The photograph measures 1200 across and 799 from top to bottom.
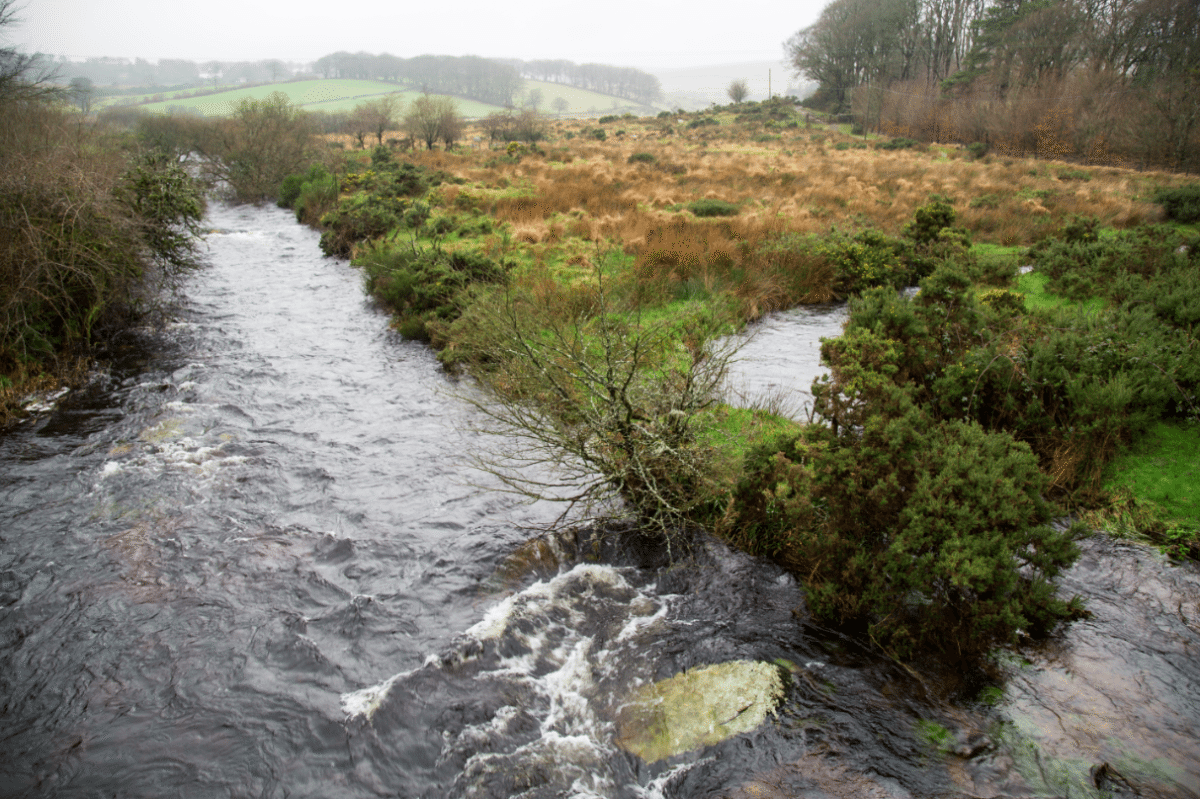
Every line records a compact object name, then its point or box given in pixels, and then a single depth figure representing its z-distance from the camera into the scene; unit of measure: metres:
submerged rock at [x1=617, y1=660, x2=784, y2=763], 4.43
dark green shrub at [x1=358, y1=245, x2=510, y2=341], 12.70
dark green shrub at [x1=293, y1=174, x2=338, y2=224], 23.70
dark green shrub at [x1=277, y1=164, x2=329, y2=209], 27.78
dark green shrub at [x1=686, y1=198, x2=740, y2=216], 19.61
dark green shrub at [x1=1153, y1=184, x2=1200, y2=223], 15.39
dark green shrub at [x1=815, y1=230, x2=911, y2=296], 14.29
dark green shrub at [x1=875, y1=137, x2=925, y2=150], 39.12
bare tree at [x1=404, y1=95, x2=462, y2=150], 40.56
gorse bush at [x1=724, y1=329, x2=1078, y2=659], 4.45
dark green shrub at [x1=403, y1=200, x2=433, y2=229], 18.67
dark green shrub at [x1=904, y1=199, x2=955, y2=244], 14.80
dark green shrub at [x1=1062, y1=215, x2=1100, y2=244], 13.52
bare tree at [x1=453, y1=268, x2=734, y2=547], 6.32
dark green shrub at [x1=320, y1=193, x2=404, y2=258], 19.25
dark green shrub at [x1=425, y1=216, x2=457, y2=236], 17.73
